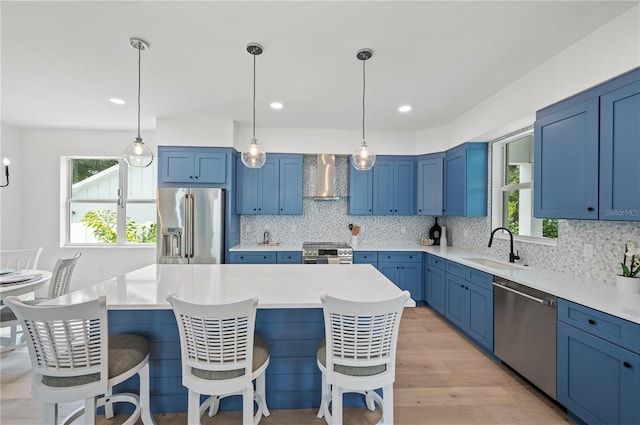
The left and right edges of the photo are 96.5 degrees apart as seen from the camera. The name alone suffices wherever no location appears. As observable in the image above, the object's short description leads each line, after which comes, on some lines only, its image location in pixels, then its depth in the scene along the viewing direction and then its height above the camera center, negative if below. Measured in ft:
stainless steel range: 13.28 -1.96
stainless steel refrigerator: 12.51 -0.66
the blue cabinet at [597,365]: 5.08 -2.95
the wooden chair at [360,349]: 4.84 -2.39
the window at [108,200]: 15.75 +0.60
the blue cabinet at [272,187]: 14.39 +1.32
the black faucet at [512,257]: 10.13 -1.49
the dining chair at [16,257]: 11.16 -2.09
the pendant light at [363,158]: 8.34 +1.64
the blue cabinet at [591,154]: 5.86 +1.47
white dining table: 8.02 -2.17
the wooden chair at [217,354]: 4.74 -2.43
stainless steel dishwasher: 6.77 -3.07
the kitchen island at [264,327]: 6.05 -2.53
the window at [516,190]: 10.26 +1.01
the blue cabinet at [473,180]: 12.25 +1.51
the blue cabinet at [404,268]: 13.78 -2.63
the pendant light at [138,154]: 7.60 +1.54
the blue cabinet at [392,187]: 15.03 +1.41
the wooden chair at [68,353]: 4.43 -2.34
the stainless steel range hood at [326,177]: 14.76 +1.87
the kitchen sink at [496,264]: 9.74 -1.78
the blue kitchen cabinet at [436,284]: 12.15 -3.12
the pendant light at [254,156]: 8.38 +1.68
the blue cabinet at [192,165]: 13.10 +2.13
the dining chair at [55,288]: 8.50 -2.52
